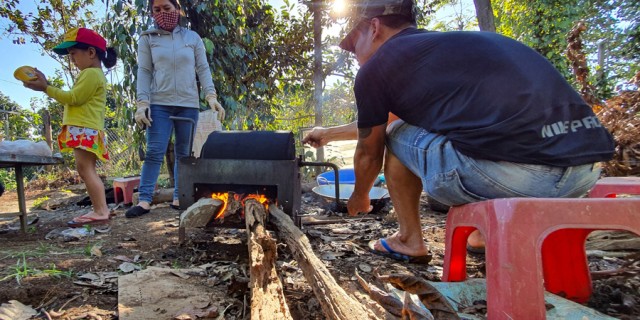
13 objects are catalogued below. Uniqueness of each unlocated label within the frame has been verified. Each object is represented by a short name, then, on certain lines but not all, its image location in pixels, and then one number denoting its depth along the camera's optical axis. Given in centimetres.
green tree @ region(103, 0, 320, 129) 523
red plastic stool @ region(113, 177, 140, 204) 505
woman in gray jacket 377
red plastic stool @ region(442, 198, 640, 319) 121
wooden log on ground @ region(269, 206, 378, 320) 110
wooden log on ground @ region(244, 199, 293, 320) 115
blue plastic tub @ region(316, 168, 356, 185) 471
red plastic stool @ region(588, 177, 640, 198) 205
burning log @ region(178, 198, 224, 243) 243
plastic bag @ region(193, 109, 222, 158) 392
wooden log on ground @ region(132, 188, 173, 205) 493
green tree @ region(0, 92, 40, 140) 1434
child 336
